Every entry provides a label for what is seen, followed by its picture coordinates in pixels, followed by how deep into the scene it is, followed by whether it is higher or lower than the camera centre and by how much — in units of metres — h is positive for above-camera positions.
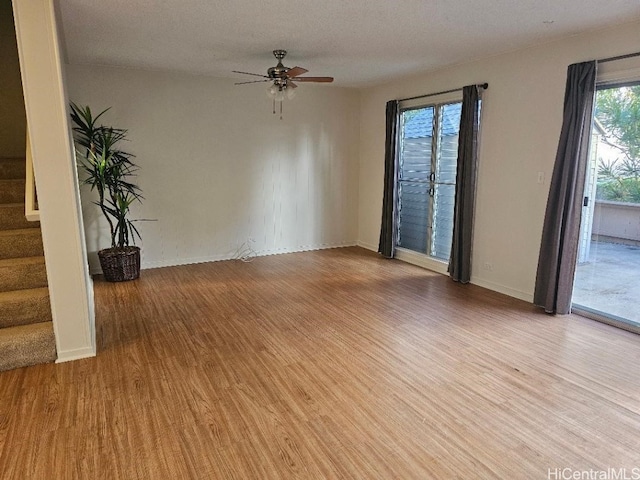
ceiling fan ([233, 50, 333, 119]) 4.13 +0.91
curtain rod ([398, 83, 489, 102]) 4.56 +0.96
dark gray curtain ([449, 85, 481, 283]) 4.65 -0.15
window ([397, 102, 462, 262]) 5.28 -0.06
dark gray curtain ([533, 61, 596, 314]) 3.60 -0.22
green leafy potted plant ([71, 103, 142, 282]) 4.65 -0.08
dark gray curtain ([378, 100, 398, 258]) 5.90 -0.21
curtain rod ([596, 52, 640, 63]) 3.32 +0.92
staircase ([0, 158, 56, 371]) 2.93 -0.92
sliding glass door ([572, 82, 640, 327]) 3.54 -0.36
